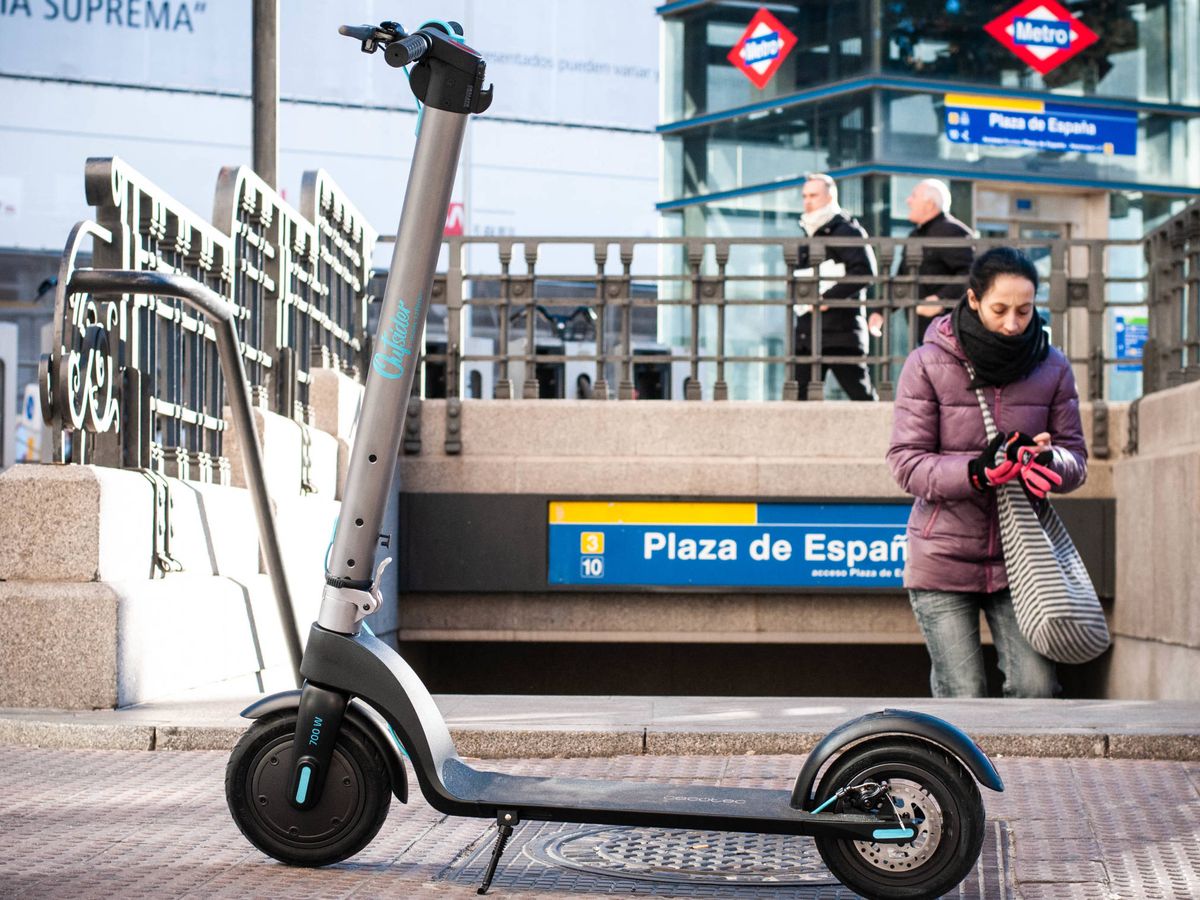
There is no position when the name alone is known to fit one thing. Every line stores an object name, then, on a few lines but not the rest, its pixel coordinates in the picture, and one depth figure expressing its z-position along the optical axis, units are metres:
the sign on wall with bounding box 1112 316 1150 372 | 20.92
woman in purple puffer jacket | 5.47
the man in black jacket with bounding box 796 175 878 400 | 11.38
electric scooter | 3.15
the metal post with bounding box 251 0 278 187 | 10.42
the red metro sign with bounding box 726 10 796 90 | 20.52
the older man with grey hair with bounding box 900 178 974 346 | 11.30
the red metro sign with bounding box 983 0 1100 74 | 20.23
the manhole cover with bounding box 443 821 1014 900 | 3.36
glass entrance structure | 19.62
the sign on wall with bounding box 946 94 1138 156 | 19.70
